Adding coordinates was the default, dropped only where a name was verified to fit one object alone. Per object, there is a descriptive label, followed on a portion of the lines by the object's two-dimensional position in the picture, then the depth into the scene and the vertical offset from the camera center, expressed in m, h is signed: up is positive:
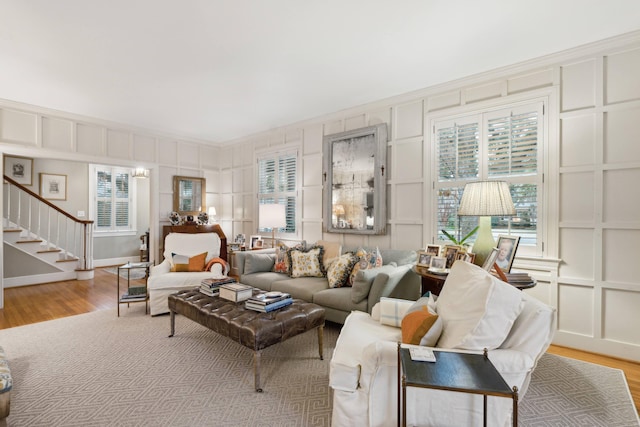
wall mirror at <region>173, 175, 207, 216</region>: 5.72 +0.31
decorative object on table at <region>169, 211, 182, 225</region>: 5.55 -0.13
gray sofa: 2.89 -0.81
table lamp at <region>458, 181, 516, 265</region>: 2.50 +0.06
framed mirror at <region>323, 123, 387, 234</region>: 3.94 +0.43
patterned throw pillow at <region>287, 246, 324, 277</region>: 3.80 -0.65
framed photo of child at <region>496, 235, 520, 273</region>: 2.46 -0.32
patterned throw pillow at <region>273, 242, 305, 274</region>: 3.97 -0.64
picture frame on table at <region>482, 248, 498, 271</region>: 2.30 -0.36
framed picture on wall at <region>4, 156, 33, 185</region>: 5.77 +0.79
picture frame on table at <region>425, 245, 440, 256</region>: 3.10 -0.38
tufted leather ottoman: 2.17 -0.85
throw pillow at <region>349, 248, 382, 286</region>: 3.34 -0.54
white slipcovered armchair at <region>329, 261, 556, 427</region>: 1.40 -0.71
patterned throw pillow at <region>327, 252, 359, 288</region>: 3.33 -0.65
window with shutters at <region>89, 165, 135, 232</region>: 6.97 +0.26
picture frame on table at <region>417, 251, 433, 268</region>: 3.00 -0.47
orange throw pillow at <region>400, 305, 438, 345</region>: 1.60 -0.62
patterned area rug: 1.86 -1.26
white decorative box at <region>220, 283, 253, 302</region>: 2.73 -0.74
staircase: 5.39 -0.53
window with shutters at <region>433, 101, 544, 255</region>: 2.99 +0.55
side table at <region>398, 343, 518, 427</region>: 1.09 -0.63
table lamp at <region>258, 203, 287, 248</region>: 4.53 -0.05
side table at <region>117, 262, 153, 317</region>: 3.67 -1.06
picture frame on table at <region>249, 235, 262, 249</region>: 5.30 -0.51
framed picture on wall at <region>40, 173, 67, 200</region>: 6.21 +0.49
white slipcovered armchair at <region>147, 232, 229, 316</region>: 3.67 -0.78
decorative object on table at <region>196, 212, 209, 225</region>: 5.88 -0.15
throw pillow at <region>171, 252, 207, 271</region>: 3.97 -0.68
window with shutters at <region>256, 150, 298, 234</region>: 5.08 +0.53
